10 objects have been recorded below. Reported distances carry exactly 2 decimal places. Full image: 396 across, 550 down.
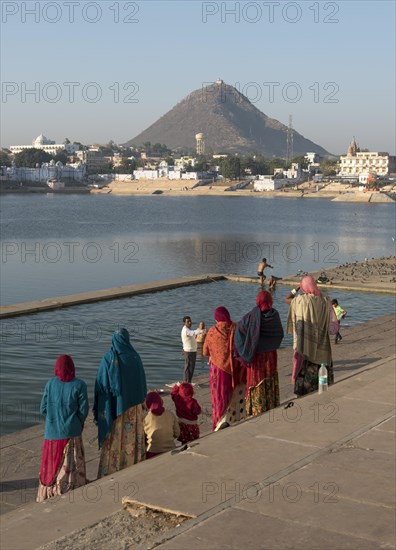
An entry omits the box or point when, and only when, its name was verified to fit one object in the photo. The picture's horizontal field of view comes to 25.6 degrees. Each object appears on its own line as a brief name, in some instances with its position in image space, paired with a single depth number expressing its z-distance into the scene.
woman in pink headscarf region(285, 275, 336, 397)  8.04
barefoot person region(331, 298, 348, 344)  12.79
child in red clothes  6.70
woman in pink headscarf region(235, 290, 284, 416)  7.15
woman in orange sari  7.25
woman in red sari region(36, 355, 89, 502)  5.89
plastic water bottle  8.09
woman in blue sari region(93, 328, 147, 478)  6.13
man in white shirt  10.37
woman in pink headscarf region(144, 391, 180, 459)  6.44
